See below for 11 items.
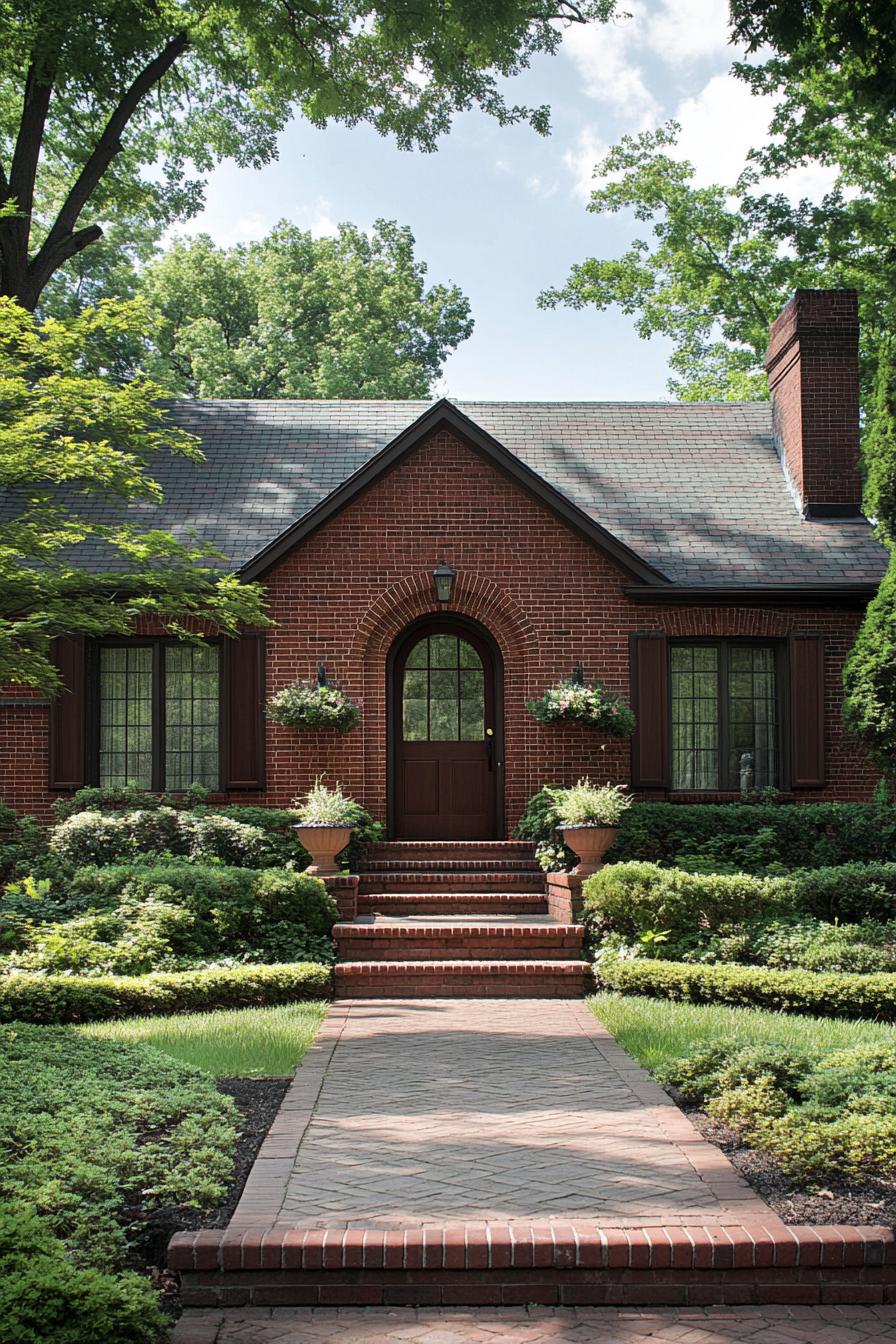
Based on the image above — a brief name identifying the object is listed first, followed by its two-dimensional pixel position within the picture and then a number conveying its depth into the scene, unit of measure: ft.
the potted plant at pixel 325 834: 39.50
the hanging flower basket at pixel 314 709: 45.29
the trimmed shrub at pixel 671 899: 35.96
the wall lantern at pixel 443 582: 46.24
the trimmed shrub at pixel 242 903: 35.78
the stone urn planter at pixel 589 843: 39.19
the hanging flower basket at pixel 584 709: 44.88
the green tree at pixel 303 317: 97.76
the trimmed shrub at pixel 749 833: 42.37
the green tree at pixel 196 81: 56.18
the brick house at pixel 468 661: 46.91
